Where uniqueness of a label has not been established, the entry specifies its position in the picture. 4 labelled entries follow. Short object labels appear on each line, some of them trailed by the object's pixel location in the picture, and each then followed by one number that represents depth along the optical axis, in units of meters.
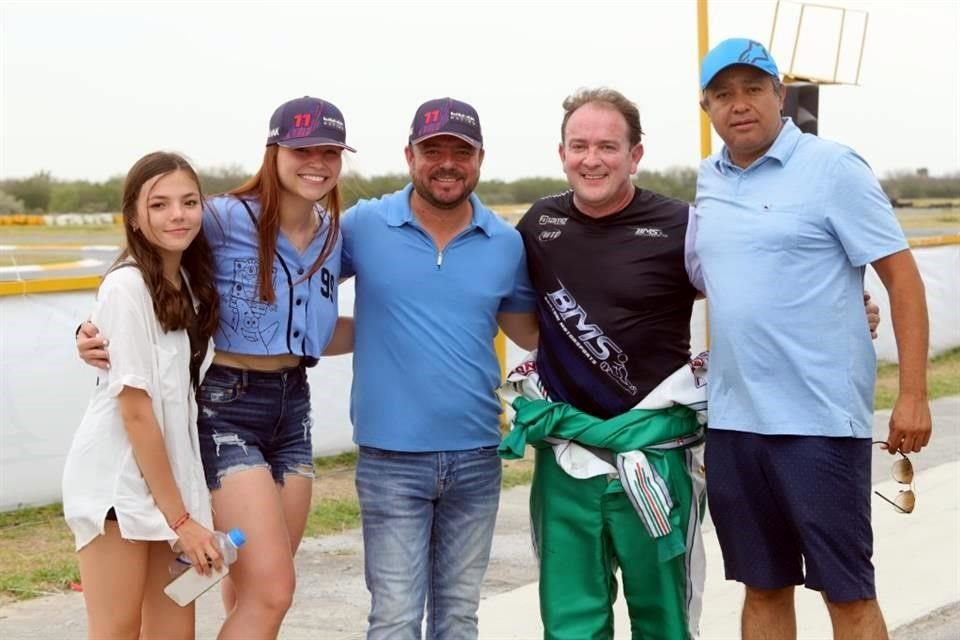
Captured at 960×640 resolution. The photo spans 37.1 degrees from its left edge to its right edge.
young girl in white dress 3.83
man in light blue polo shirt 4.16
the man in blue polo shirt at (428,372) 4.37
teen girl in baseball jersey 4.04
